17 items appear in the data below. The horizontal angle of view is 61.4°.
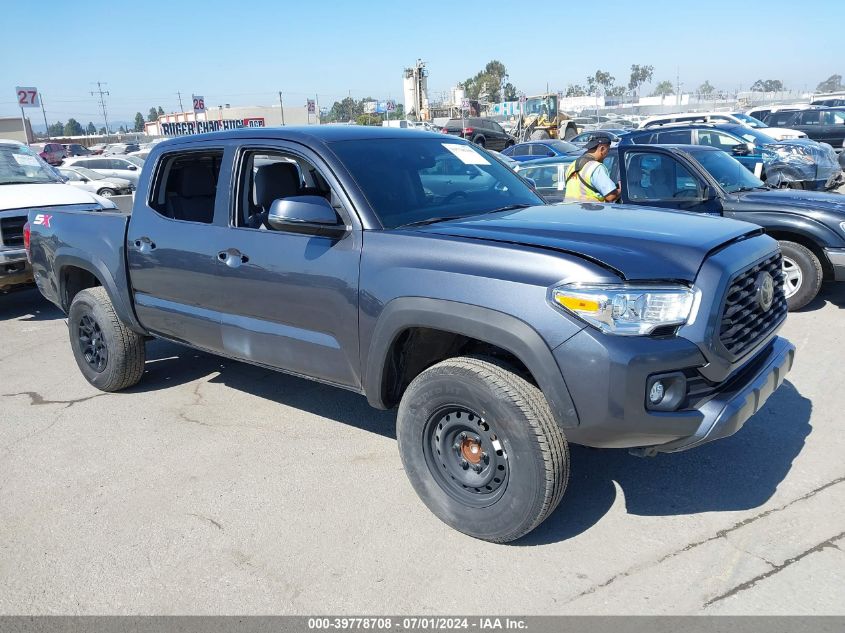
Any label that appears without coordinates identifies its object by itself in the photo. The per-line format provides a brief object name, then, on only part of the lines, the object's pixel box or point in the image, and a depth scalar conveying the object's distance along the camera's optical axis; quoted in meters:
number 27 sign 31.72
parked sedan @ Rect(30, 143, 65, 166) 38.94
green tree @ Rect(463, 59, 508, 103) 110.50
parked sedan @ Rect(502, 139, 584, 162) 20.83
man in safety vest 7.11
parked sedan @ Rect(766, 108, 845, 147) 21.88
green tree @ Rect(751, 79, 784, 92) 148.50
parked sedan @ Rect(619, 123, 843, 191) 11.63
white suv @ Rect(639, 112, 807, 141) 20.06
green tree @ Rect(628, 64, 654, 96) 162.88
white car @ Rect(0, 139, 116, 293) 7.65
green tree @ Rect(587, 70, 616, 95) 149.38
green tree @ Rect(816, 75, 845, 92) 140.04
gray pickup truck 2.88
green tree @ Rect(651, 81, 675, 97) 158.43
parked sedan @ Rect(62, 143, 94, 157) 46.06
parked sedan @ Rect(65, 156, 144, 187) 25.89
